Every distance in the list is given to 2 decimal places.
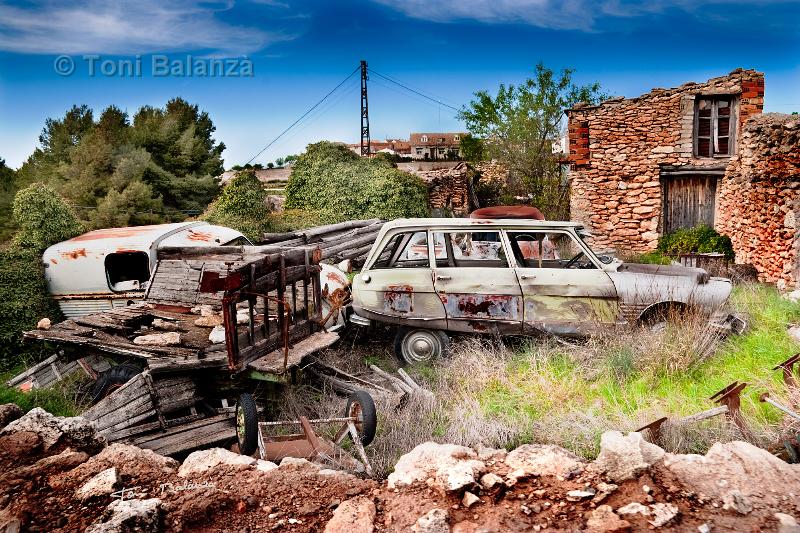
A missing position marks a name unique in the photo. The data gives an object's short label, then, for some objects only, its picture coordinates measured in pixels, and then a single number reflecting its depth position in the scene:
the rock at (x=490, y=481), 3.24
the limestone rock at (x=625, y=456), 3.29
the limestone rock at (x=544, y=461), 3.43
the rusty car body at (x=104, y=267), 9.00
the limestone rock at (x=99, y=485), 3.11
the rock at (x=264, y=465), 3.63
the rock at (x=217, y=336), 5.94
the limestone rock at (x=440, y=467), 3.24
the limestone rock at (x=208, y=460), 3.58
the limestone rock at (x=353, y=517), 2.87
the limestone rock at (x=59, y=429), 3.82
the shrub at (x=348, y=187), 17.38
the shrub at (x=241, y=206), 14.60
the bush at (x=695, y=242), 13.23
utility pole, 27.94
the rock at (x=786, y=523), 2.73
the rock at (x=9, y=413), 4.13
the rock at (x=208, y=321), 6.43
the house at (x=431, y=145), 50.09
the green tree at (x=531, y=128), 20.77
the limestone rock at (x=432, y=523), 2.82
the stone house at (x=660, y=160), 13.83
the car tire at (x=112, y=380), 5.77
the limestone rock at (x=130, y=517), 2.71
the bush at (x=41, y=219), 9.53
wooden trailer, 5.02
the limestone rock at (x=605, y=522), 2.82
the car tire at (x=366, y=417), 4.85
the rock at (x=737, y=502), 2.94
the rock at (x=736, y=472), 3.10
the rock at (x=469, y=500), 3.07
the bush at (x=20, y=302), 8.62
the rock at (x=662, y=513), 2.85
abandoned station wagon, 6.51
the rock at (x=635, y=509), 2.94
